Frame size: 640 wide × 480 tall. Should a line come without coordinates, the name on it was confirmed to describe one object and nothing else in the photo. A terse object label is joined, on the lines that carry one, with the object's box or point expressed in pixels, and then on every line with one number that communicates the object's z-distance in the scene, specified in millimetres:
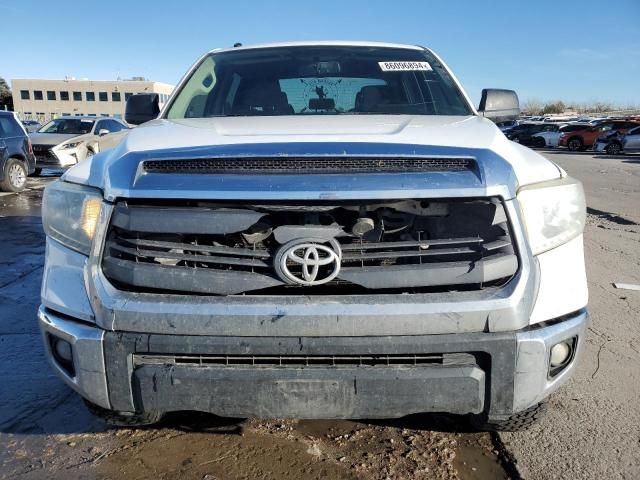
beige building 85562
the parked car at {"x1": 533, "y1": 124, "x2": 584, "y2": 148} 33644
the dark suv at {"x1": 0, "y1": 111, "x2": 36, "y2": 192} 12078
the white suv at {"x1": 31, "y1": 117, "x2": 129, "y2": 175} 12555
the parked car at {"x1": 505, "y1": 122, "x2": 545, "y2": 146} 35625
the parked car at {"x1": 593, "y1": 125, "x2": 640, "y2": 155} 25994
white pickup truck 1965
